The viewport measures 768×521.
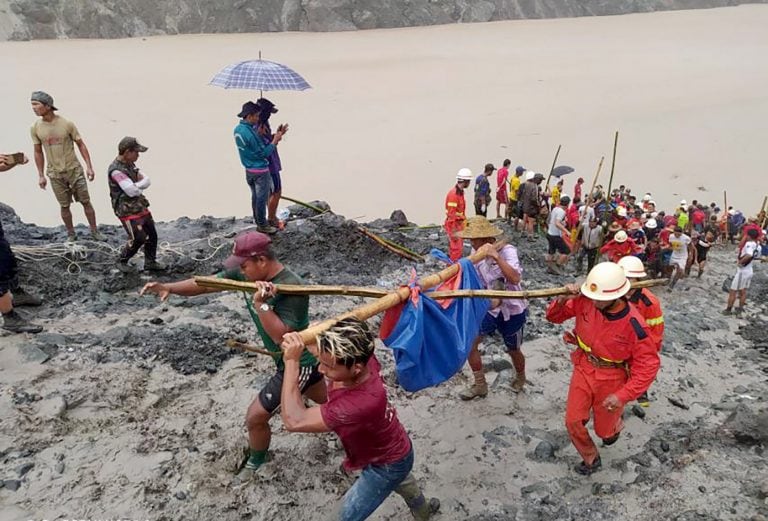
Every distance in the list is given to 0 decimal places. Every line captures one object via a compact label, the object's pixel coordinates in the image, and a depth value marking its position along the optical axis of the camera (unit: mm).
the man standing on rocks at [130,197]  6102
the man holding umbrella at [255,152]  7152
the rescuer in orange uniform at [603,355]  4031
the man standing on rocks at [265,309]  3514
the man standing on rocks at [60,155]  6867
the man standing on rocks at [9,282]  4949
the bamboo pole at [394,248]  8828
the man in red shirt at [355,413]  2898
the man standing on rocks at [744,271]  8617
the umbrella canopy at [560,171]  12283
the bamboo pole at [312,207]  8755
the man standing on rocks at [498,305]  5000
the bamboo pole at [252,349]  3811
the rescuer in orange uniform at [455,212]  8438
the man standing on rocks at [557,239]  9797
